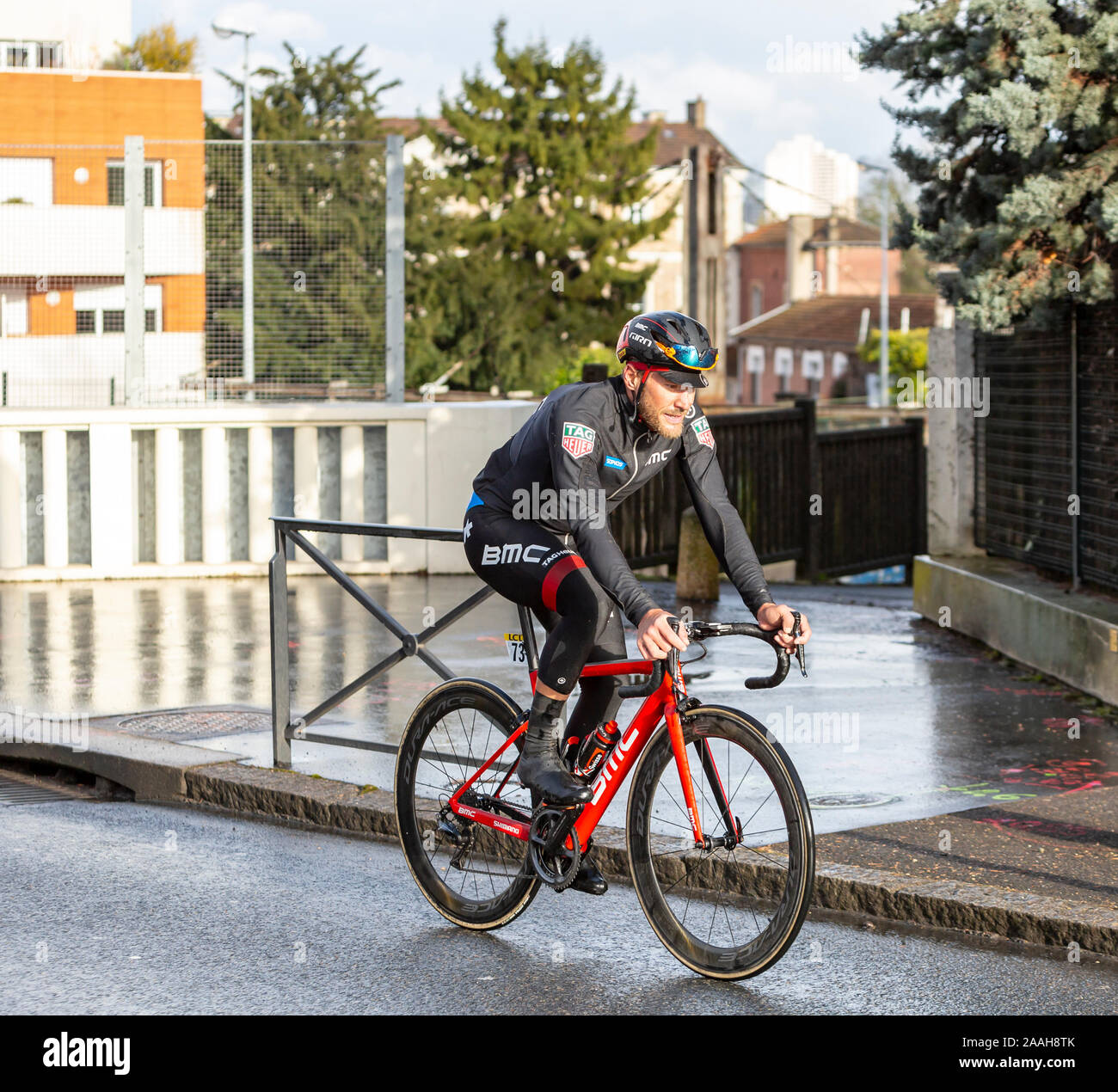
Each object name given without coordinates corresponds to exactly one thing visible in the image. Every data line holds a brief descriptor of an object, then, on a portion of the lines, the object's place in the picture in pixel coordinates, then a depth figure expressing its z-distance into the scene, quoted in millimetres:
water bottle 5168
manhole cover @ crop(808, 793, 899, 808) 6777
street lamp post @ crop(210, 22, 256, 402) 13656
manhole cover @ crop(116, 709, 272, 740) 8156
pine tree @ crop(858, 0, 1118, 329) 9617
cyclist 4902
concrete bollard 13227
